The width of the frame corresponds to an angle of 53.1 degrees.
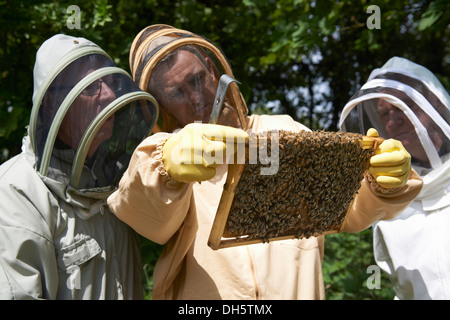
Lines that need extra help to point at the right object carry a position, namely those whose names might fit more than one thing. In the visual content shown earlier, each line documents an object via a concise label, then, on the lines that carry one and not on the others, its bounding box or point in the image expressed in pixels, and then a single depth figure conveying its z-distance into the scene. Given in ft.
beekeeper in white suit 8.02
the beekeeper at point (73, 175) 6.12
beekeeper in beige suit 5.41
